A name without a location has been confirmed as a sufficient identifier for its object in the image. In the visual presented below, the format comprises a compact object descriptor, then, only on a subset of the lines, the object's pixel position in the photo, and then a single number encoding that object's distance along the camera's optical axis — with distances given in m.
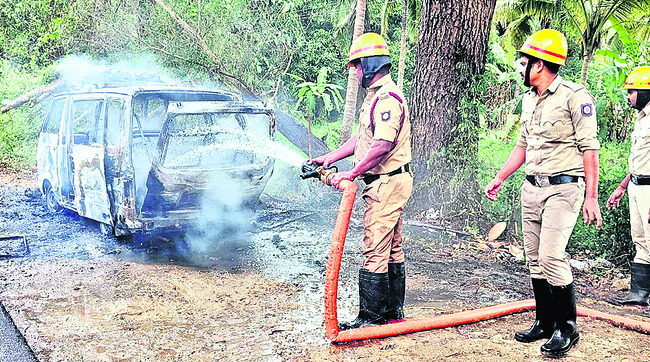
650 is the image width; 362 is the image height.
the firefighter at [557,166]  3.53
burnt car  5.89
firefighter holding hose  3.87
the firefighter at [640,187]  4.73
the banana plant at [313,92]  9.75
